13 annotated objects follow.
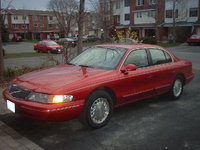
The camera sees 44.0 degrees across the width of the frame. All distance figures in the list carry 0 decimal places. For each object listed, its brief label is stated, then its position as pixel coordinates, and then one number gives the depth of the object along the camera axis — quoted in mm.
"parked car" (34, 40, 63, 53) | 25031
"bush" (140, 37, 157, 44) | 33394
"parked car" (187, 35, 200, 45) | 33231
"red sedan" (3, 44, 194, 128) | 4164
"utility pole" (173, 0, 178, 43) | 36791
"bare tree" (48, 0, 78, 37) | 38312
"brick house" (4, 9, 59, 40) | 71312
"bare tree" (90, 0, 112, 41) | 39794
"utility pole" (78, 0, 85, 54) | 10195
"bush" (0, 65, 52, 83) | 8764
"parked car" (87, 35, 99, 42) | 48953
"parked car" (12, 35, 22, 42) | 58353
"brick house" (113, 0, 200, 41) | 39500
